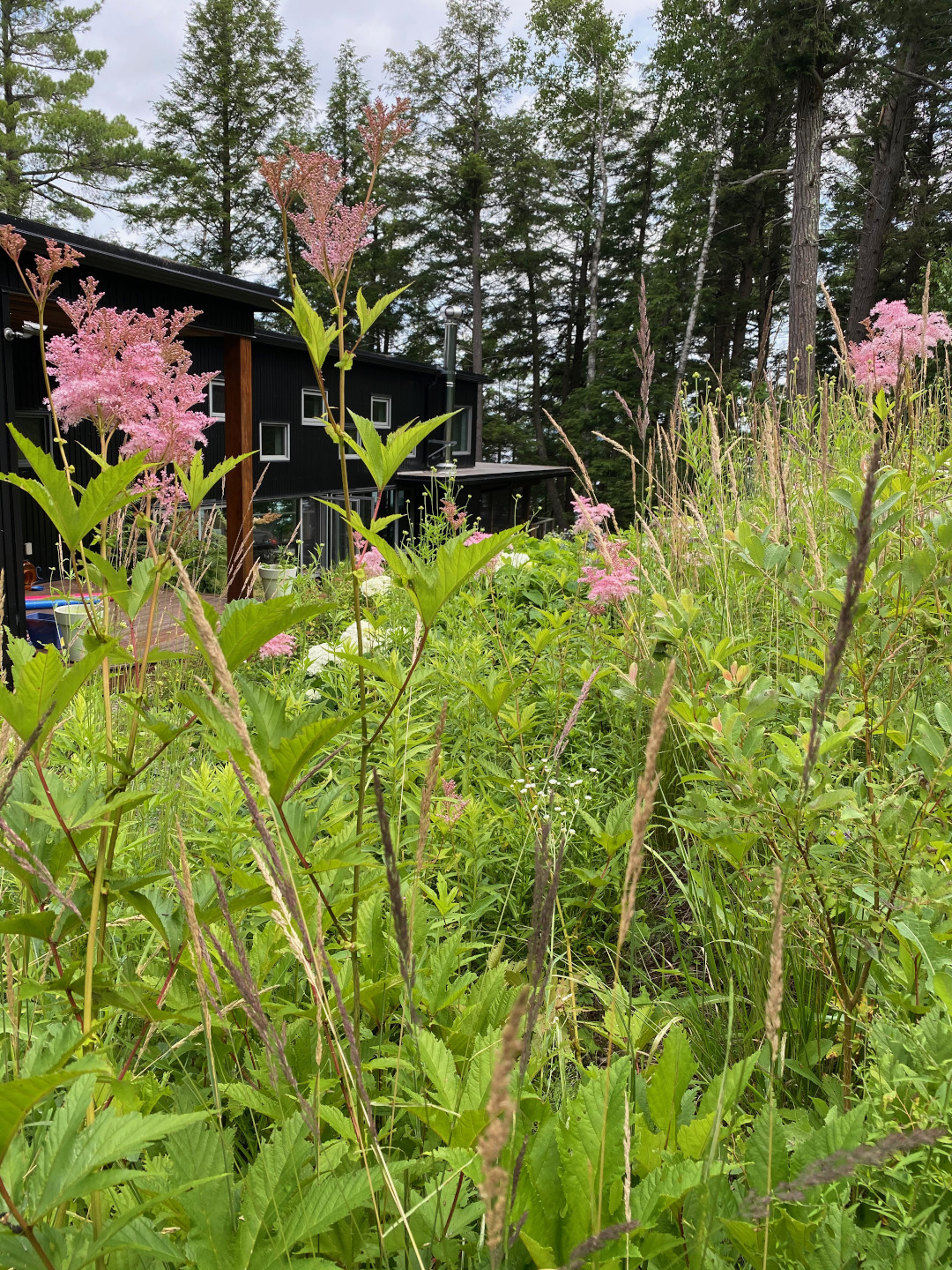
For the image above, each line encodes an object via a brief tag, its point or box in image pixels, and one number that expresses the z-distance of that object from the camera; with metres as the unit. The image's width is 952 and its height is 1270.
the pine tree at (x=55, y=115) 20.17
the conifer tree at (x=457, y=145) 26.45
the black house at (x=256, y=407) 7.96
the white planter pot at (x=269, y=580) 10.53
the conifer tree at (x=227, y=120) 24.97
